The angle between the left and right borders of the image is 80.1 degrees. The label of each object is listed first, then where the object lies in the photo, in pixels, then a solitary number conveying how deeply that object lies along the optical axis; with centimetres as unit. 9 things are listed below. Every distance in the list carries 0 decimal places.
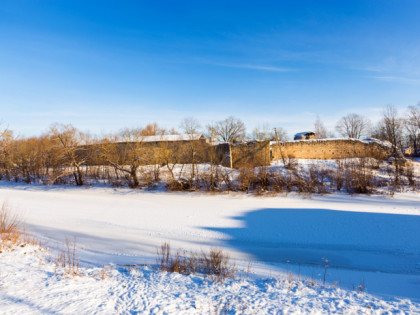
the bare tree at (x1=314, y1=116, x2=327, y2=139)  5712
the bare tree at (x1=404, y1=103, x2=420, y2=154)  3779
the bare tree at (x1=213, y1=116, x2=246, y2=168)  4691
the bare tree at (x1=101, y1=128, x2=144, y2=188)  2278
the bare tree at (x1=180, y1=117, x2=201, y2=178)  2480
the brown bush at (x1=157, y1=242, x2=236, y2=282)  574
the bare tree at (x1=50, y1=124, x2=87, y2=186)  2388
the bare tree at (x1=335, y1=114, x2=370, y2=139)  5397
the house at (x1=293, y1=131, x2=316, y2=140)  3694
